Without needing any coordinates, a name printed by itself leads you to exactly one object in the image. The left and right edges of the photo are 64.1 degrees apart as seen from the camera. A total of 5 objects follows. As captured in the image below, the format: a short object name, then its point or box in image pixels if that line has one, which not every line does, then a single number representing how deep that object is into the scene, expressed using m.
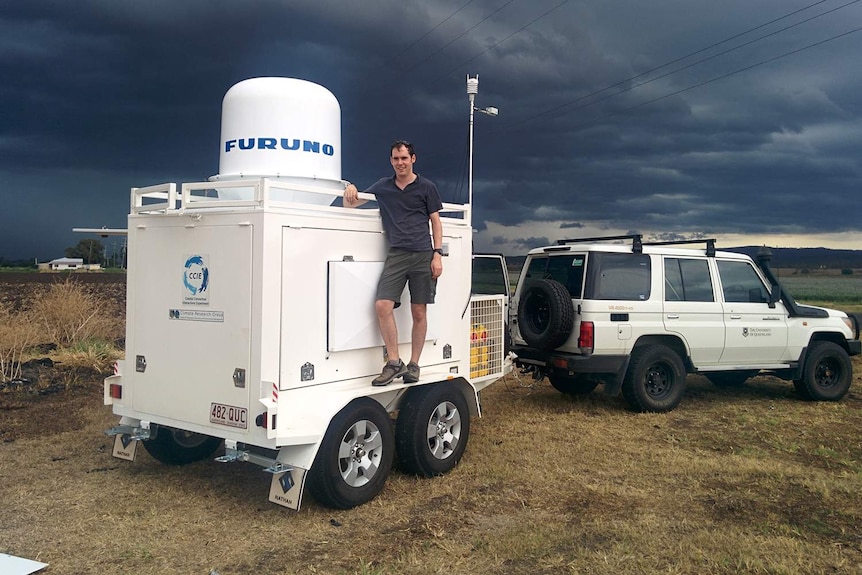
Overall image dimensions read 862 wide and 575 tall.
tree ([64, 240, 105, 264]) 45.61
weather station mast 16.22
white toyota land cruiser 8.52
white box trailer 5.02
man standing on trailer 5.76
